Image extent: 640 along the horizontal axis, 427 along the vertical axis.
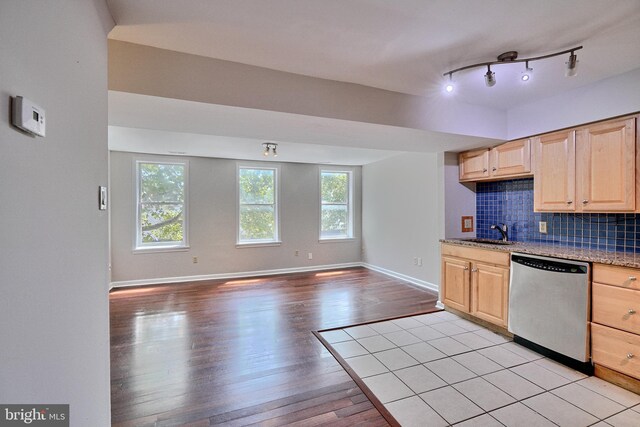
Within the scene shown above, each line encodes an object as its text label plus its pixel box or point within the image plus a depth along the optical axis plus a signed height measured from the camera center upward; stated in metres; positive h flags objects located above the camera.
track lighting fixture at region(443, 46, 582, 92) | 1.95 +1.08
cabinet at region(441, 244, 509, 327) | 2.96 -0.80
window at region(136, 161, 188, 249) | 5.04 +0.12
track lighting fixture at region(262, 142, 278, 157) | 4.23 +0.99
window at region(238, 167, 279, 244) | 5.70 +0.12
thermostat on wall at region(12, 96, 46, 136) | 0.71 +0.25
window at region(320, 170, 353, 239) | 6.38 +0.11
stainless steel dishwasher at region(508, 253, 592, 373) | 2.31 -0.84
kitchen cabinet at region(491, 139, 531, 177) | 3.07 +0.58
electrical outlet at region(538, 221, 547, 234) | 3.16 -0.18
